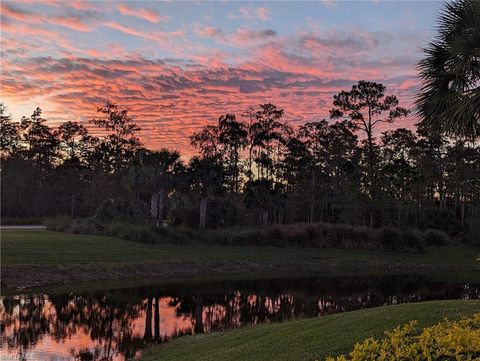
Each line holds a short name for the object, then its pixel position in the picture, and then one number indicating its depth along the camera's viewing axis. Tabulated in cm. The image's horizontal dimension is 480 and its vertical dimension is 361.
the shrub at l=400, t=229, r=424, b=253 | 3594
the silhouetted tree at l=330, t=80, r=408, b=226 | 4403
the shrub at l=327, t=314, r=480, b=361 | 534
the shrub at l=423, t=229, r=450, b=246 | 4009
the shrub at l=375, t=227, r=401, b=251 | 3562
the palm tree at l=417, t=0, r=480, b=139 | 1074
